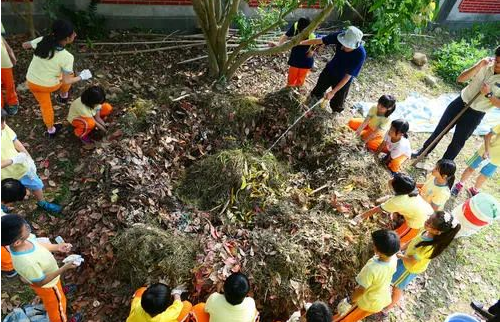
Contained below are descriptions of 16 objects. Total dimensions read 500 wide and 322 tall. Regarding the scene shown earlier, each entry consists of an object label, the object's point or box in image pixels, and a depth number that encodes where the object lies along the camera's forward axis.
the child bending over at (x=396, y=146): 5.91
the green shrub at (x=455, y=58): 8.86
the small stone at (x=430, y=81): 8.62
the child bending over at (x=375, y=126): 6.16
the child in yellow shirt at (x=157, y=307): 3.69
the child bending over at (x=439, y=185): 5.22
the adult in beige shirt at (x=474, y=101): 5.88
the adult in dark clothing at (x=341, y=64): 5.98
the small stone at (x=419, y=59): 8.99
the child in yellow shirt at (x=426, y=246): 4.40
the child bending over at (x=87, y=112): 5.62
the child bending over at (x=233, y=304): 3.84
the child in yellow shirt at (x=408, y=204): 4.92
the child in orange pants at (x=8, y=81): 5.77
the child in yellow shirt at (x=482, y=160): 5.94
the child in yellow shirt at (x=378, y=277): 4.20
